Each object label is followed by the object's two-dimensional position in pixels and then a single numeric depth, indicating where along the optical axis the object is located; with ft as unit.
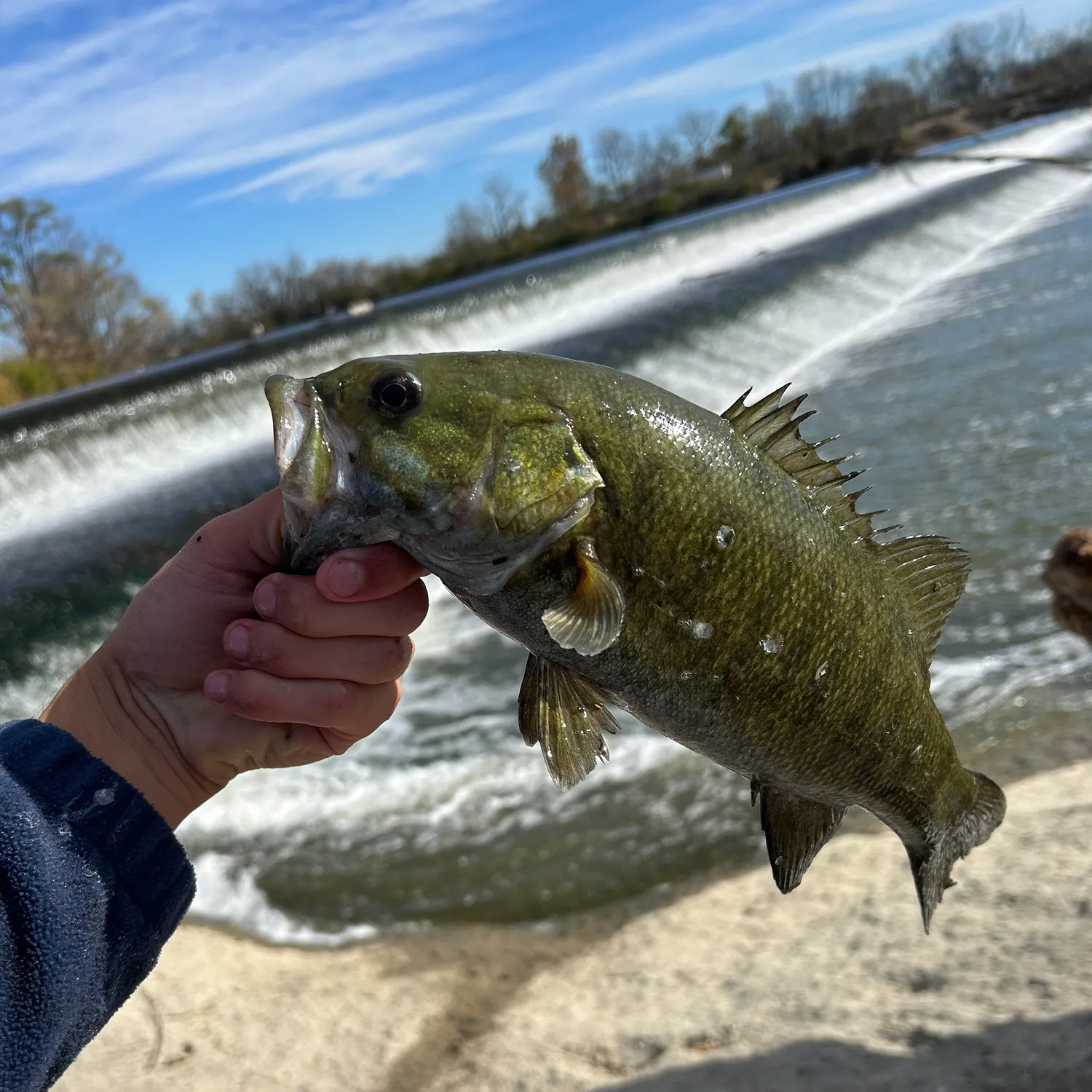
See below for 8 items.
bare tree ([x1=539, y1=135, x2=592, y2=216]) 276.41
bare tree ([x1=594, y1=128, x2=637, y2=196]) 271.45
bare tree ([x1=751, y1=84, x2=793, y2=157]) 286.25
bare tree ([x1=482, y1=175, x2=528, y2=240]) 210.24
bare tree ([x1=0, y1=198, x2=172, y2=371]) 146.00
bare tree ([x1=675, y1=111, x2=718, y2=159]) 303.48
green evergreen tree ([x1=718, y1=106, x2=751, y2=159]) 300.98
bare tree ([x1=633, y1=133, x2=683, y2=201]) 265.54
